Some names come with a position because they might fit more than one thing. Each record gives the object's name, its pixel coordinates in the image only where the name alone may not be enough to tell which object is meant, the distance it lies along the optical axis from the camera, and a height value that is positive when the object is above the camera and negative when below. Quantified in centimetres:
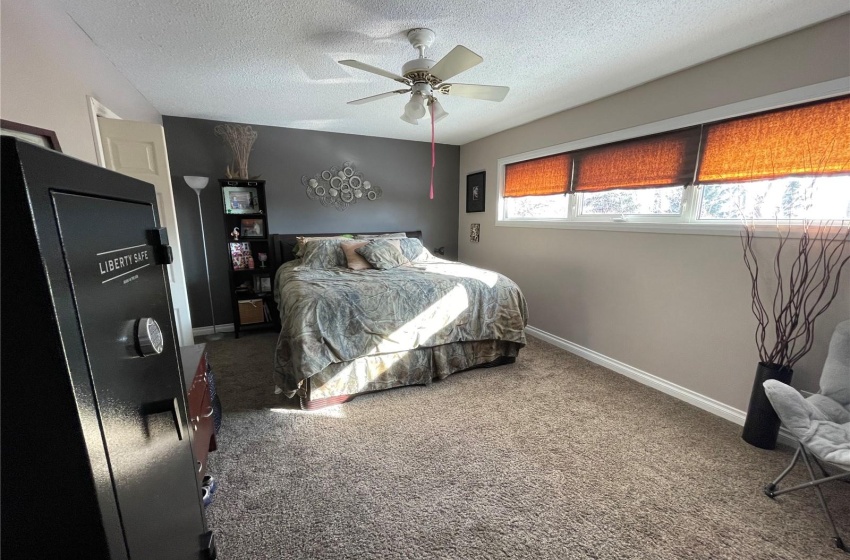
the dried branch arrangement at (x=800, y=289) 180 -40
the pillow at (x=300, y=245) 373 -30
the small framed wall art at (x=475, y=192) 446 +31
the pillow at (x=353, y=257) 345 -41
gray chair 139 -89
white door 199 +38
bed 225 -79
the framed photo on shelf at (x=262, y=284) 387 -75
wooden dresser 138 -77
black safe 37 -19
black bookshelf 360 -40
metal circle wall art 406 +35
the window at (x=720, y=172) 182 +28
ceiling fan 177 +78
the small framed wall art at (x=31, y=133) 110 +29
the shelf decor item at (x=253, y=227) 376 -11
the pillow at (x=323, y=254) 350 -38
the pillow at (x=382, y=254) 344 -38
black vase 188 -109
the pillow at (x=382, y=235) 416 -23
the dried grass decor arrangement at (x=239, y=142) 344 +75
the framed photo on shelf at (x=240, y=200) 355 +17
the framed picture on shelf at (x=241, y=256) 368 -42
